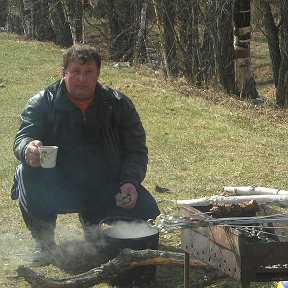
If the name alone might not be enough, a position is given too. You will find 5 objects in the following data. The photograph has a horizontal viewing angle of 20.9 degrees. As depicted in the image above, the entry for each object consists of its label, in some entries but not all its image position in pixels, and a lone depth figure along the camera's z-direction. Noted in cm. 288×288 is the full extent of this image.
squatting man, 475
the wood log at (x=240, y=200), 426
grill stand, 341
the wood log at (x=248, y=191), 498
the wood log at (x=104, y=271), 419
